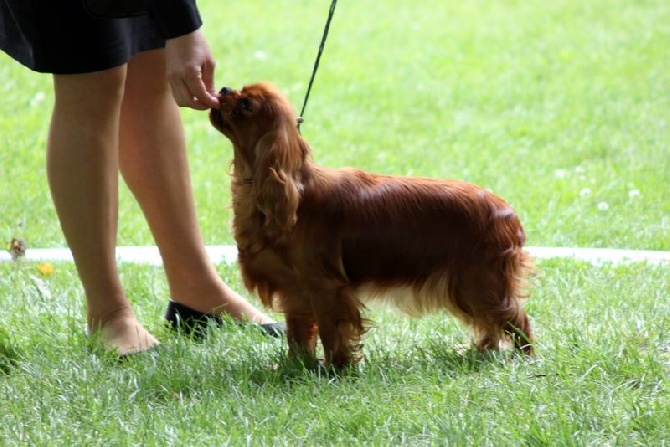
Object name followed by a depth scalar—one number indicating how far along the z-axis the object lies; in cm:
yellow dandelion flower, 944
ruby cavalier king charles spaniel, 691
